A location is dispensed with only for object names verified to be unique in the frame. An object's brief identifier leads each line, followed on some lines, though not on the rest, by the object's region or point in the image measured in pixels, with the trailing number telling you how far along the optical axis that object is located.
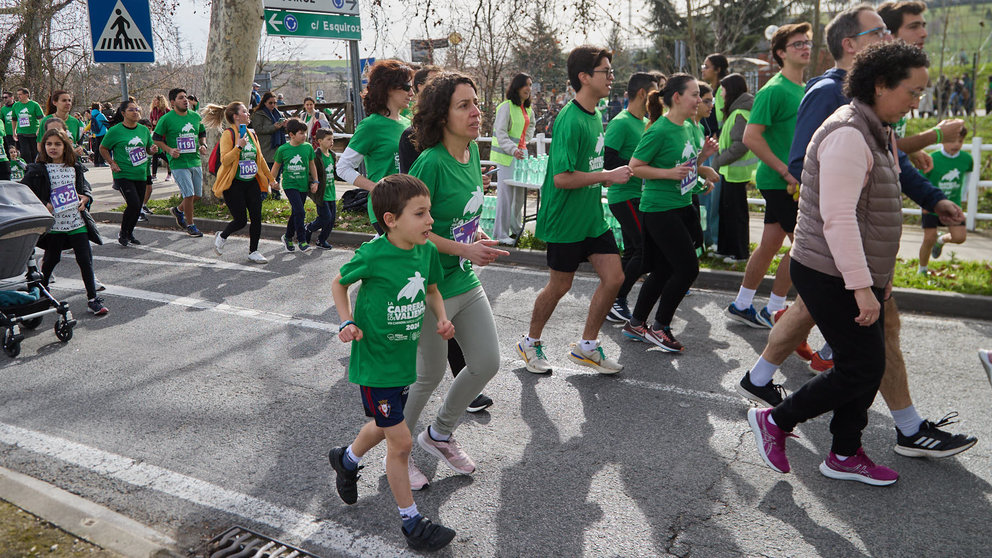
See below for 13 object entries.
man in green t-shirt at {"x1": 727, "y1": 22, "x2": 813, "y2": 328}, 5.38
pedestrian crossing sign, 11.34
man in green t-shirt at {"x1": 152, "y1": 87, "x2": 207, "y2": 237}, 11.85
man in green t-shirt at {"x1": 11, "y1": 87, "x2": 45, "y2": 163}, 16.95
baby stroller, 6.08
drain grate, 3.19
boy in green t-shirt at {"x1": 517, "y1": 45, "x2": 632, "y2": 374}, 4.87
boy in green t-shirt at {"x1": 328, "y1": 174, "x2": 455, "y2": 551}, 3.12
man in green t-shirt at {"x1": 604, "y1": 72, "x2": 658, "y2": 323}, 6.34
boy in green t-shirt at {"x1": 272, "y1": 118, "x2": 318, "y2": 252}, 9.82
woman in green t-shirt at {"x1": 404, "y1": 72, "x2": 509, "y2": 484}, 3.72
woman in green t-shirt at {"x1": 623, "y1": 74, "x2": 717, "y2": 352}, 5.43
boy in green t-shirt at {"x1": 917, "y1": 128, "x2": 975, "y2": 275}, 7.55
